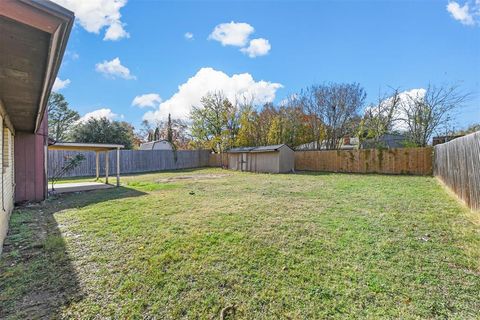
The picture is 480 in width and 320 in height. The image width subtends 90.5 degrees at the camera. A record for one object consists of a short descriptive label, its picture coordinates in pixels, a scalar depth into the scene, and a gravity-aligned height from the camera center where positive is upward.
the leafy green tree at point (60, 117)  21.66 +4.32
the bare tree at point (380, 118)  16.52 +2.91
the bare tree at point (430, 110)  14.29 +2.97
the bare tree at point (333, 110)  18.56 +3.95
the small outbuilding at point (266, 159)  15.20 +0.07
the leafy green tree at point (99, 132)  19.05 +2.52
